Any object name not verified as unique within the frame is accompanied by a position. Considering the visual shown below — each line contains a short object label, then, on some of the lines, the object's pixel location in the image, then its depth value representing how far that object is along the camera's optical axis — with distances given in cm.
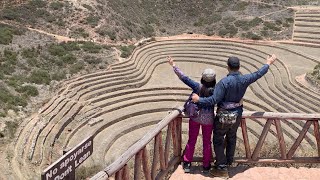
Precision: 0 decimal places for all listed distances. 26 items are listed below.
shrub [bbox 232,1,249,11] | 2912
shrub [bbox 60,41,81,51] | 1833
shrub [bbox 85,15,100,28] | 2172
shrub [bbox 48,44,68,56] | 1752
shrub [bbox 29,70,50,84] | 1464
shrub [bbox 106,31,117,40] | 2138
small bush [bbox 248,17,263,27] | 2556
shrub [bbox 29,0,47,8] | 2263
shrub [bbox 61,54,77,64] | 1705
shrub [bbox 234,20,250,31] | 2514
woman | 540
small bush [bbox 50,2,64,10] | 2242
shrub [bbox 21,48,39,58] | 1646
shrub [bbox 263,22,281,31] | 2469
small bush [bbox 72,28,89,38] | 2081
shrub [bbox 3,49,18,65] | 1552
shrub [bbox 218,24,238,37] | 2448
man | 517
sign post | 449
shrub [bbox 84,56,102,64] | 1745
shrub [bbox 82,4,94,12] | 2269
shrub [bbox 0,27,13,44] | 1710
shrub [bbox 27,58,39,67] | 1599
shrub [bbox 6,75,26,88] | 1372
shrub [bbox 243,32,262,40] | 2348
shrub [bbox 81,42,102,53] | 1856
